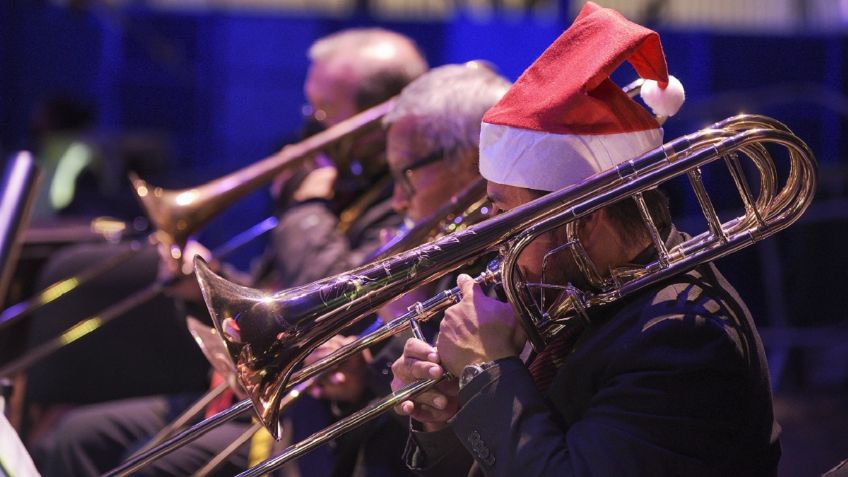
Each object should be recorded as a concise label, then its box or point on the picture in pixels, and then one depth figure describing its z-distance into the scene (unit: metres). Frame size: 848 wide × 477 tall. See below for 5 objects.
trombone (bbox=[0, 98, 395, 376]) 6.48
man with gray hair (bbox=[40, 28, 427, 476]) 5.96
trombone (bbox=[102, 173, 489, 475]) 3.56
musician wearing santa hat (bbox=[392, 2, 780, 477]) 2.87
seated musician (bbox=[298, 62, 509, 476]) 4.75
